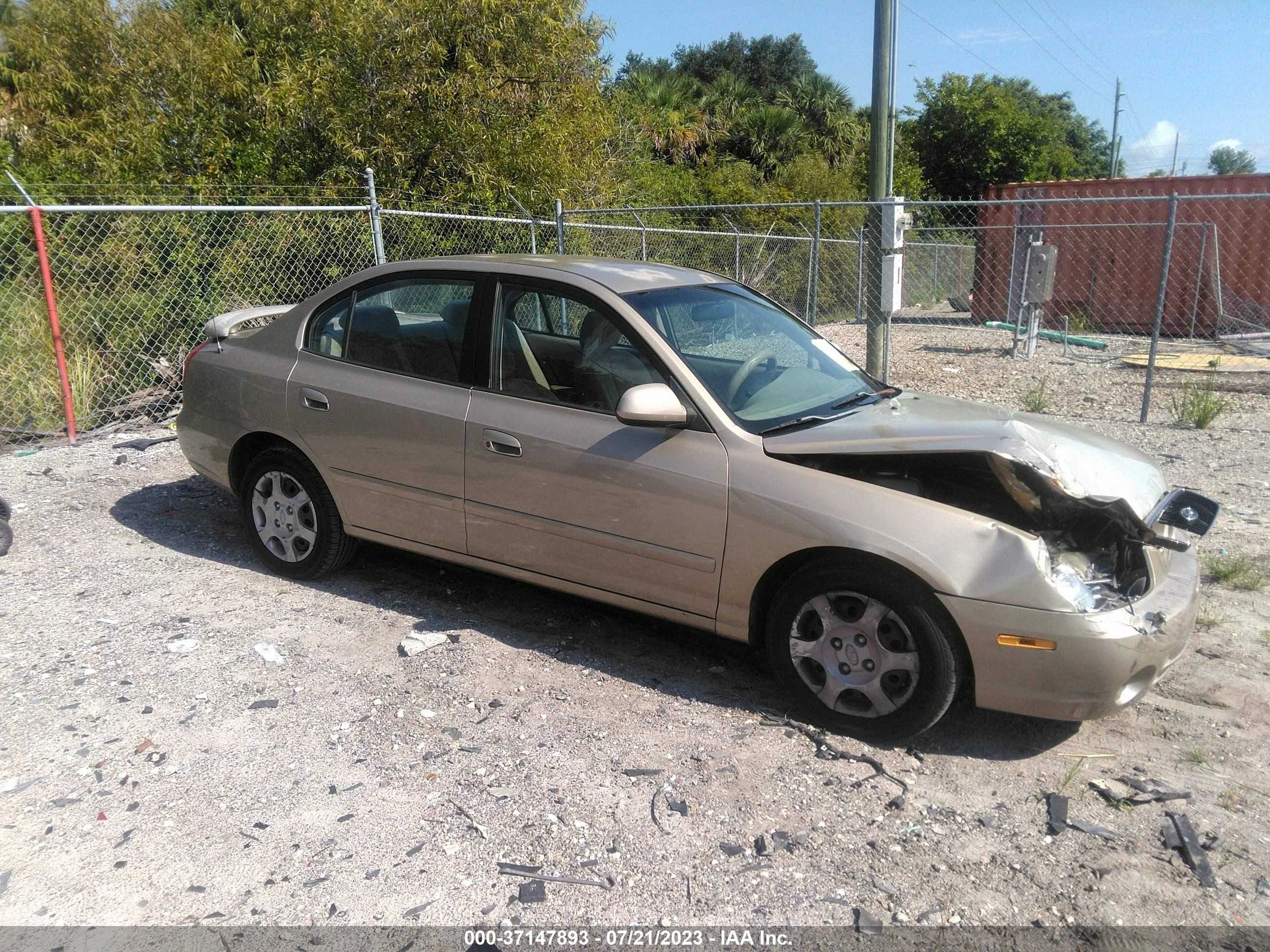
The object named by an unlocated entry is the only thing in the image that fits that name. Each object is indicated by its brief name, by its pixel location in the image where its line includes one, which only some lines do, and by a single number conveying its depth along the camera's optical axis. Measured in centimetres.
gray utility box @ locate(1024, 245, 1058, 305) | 1389
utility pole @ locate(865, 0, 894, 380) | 925
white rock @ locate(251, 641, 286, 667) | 418
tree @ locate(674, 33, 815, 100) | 5188
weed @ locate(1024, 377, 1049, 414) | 955
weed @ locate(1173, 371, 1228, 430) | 877
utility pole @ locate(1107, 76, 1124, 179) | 4768
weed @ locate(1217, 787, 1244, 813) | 325
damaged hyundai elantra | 337
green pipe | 1650
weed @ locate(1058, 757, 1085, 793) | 338
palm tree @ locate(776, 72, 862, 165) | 3806
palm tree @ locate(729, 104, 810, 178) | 3547
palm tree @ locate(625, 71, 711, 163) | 3294
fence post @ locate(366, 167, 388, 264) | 855
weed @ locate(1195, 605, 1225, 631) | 467
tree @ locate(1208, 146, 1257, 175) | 7214
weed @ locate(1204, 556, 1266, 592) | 511
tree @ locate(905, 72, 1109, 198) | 3150
